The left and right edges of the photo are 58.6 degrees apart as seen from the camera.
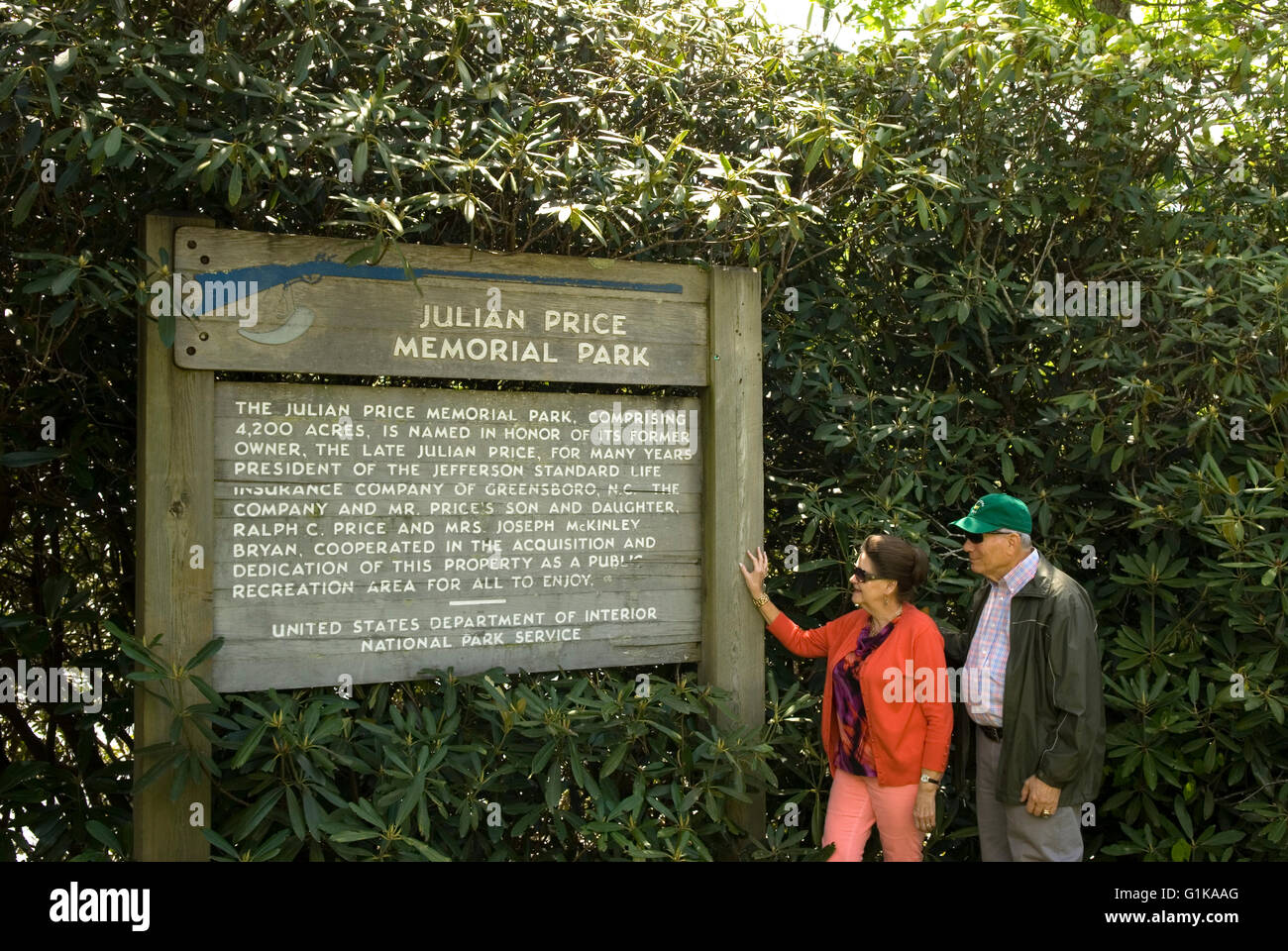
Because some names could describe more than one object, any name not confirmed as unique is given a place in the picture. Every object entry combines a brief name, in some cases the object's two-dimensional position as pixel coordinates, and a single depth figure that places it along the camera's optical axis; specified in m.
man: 3.78
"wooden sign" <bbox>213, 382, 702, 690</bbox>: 3.65
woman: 3.88
